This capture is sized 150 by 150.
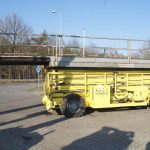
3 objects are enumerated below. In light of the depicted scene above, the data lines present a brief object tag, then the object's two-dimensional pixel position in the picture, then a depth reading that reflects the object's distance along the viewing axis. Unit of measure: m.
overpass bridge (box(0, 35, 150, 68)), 11.32
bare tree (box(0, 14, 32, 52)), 44.27
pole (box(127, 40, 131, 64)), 12.45
